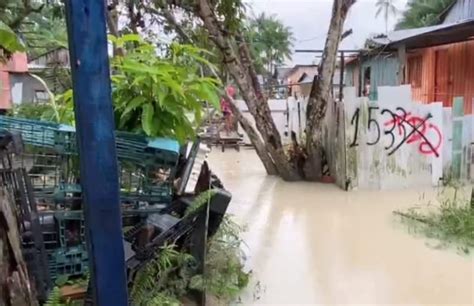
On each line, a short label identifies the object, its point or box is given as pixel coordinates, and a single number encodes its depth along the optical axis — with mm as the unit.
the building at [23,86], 10109
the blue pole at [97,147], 1288
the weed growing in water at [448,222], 5120
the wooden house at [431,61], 10273
